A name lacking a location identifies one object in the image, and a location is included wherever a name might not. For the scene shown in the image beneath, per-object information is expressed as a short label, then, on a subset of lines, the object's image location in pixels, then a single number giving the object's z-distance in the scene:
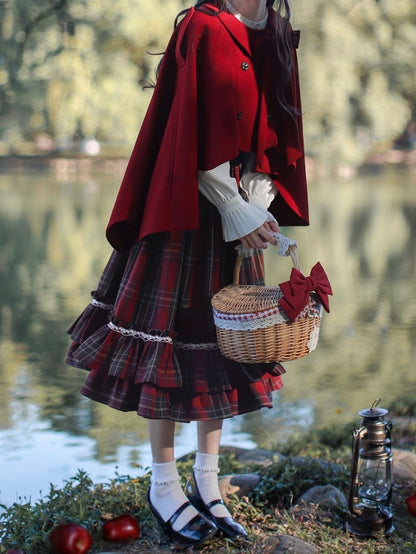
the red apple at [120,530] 4.65
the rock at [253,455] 5.96
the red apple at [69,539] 4.42
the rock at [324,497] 5.08
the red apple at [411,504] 5.07
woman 4.32
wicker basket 4.13
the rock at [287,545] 4.39
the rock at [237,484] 5.23
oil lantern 4.80
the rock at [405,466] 5.57
